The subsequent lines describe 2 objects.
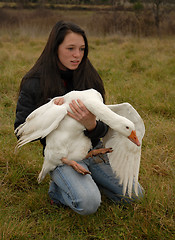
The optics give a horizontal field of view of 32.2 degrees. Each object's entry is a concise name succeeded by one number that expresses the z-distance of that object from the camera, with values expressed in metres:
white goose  2.10
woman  2.20
